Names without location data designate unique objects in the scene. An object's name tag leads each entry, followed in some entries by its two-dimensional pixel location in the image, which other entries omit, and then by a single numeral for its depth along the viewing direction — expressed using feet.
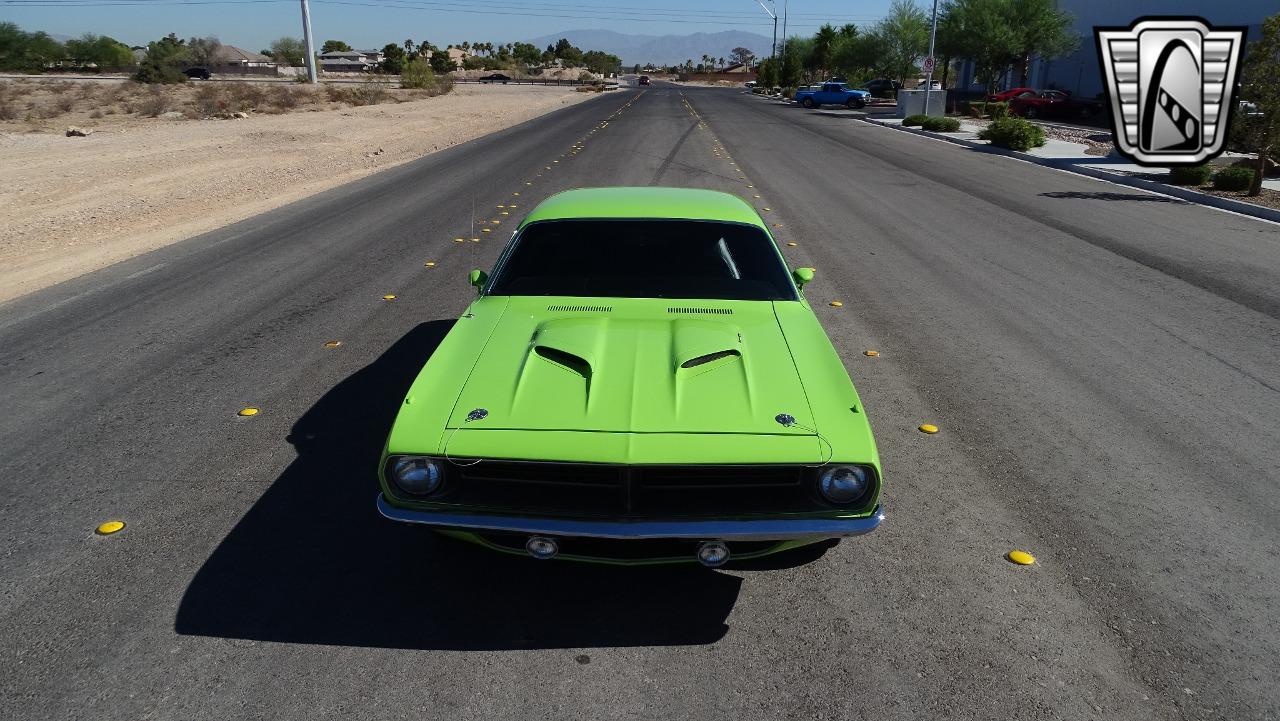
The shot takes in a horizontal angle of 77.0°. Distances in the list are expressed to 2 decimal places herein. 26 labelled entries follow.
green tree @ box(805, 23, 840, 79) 257.14
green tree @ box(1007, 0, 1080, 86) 139.64
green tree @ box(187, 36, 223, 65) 323.35
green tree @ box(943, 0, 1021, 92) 138.21
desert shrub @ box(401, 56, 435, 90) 209.56
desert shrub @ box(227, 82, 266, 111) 128.83
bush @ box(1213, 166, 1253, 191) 52.09
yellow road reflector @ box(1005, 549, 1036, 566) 12.64
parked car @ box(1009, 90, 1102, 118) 128.98
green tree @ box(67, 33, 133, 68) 330.75
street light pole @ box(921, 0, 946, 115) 113.80
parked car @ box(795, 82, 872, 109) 166.30
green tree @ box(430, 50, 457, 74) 380.99
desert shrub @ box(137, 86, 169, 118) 116.80
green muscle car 10.15
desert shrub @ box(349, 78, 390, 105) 153.93
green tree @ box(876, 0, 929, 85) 189.98
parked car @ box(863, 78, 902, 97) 194.59
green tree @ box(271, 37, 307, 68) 399.44
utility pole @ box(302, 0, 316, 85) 179.83
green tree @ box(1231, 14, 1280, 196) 49.08
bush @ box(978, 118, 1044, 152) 81.45
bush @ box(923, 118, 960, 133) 102.89
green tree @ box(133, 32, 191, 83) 195.52
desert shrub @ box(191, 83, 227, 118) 117.72
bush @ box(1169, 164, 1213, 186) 55.36
